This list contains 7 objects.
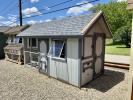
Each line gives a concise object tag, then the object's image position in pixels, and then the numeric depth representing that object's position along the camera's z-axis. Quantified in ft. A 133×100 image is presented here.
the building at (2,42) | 39.54
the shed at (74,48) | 16.77
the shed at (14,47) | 30.56
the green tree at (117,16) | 87.96
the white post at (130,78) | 8.04
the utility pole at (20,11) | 46.94
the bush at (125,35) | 60.68
